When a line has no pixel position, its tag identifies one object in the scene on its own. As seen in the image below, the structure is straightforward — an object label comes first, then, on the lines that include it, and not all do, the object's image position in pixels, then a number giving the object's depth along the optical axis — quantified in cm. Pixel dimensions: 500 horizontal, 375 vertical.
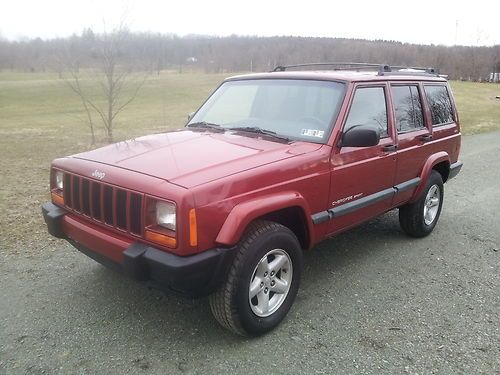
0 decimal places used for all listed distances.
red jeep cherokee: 280
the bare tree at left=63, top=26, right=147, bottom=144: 1169
